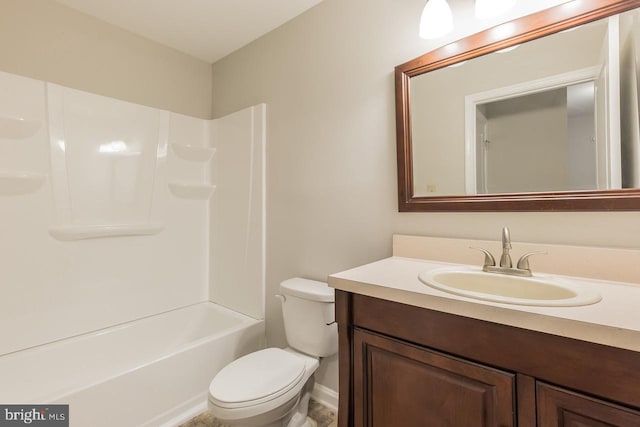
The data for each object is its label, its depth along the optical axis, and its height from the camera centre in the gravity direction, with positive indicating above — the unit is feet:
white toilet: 4.19 -2.49
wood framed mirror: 3.38 +1.29
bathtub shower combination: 5.42 -0.79
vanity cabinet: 2.16 -1.38
